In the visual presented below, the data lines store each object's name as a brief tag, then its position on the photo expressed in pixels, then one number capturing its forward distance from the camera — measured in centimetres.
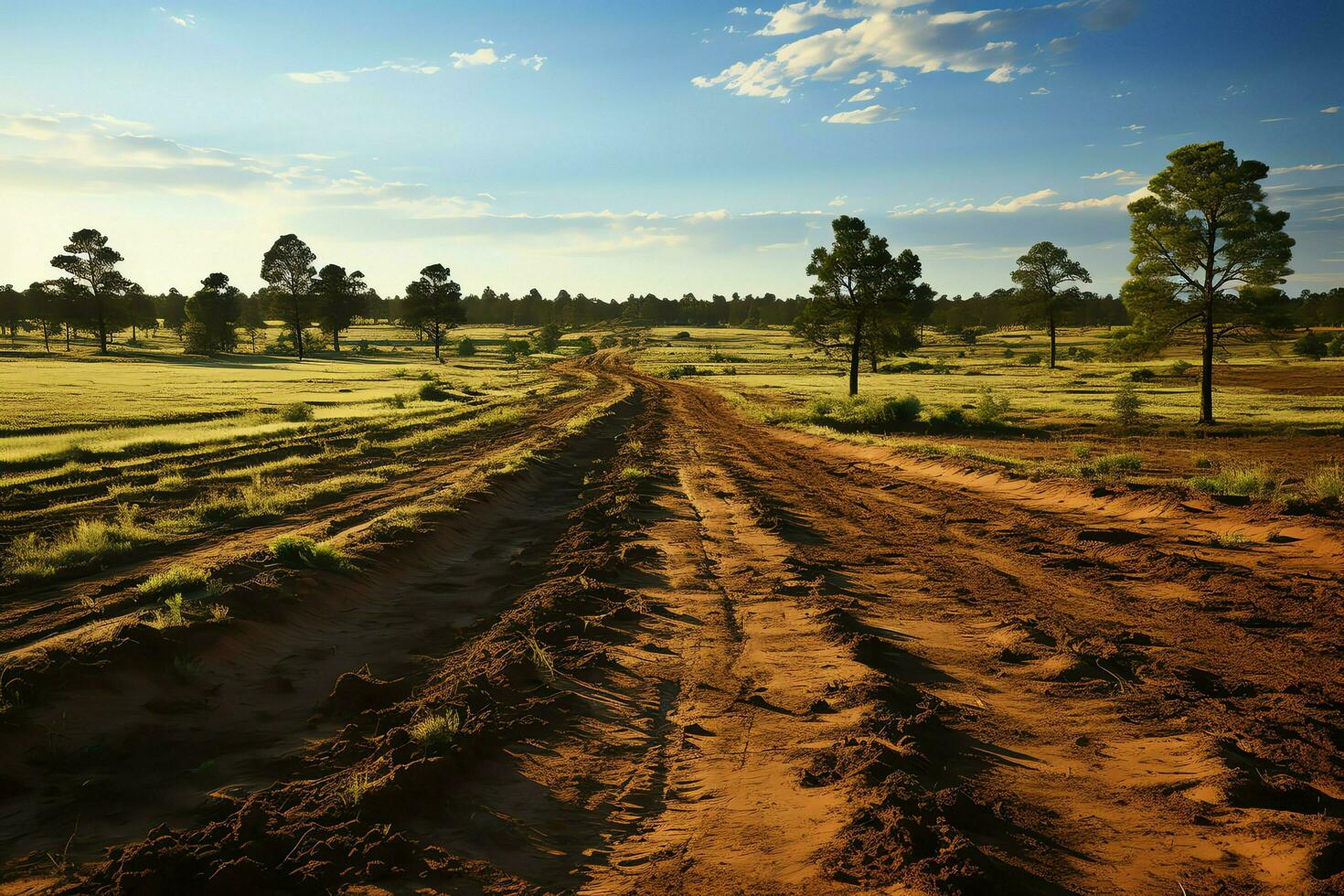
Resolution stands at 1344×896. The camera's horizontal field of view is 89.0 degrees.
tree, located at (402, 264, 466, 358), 9694
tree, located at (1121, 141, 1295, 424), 2450
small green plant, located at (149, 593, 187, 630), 737
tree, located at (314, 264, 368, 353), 9181
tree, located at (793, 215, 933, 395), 3966
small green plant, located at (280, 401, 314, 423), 3011
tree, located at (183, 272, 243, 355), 8181
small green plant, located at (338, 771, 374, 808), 483
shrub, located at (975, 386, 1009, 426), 3061
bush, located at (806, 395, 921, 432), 3083
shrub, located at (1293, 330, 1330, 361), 6431
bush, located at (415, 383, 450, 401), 4291
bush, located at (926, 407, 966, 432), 3036
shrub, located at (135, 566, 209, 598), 862
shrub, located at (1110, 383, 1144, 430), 3028
